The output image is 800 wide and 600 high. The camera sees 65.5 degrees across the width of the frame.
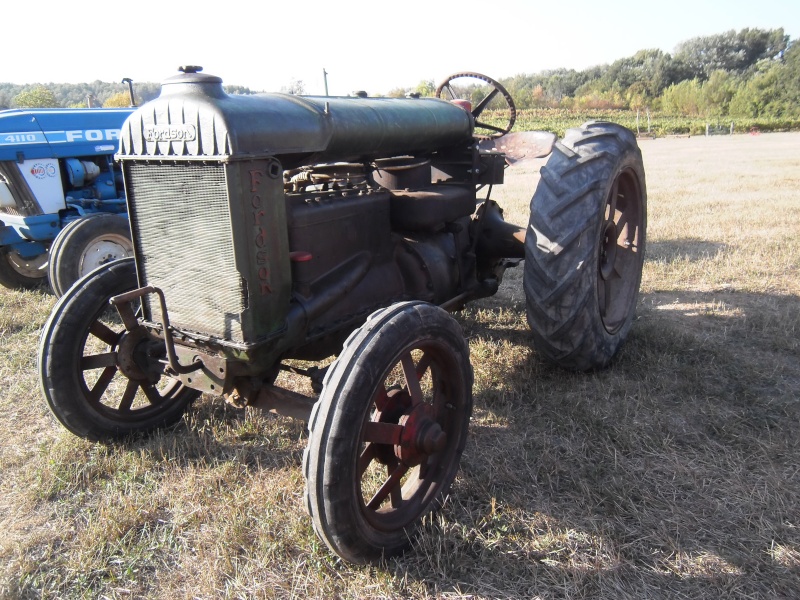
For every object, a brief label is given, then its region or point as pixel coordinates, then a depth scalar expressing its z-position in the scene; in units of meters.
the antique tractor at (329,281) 2.14
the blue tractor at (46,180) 5.86
